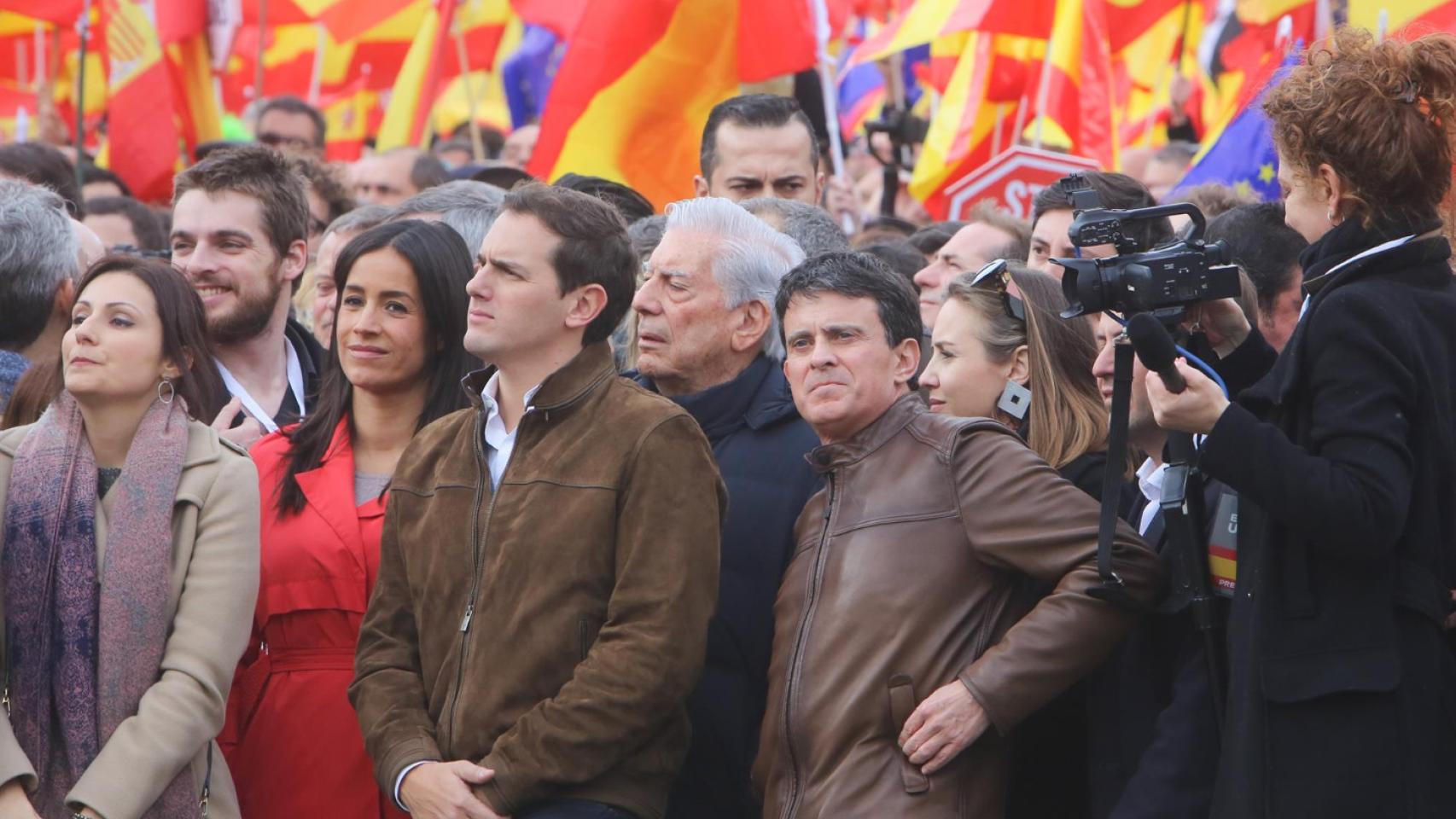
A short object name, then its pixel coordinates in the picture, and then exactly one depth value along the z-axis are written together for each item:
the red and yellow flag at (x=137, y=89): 21.30
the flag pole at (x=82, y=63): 21.14
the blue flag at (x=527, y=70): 30.30
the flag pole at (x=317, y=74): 27.31
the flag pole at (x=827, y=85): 17.53
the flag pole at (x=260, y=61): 22.44
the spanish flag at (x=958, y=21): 18.06
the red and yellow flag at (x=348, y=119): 29.42
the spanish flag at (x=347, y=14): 23.31
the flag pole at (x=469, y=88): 20.85
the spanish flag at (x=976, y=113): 19.00
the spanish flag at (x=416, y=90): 21.61
